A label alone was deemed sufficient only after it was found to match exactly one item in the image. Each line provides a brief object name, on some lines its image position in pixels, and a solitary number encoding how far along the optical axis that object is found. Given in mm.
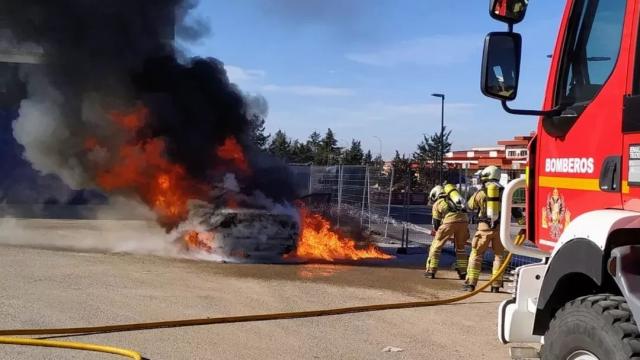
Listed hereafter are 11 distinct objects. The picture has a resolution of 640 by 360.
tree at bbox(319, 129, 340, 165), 33344
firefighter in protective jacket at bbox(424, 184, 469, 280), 9195
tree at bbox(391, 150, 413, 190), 20234
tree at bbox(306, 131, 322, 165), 34469
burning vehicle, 10312
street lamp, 28255
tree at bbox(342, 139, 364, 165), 32312
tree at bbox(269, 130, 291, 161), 32656
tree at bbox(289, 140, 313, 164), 34500
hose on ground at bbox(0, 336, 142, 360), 4846
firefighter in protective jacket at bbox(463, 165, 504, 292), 8008
